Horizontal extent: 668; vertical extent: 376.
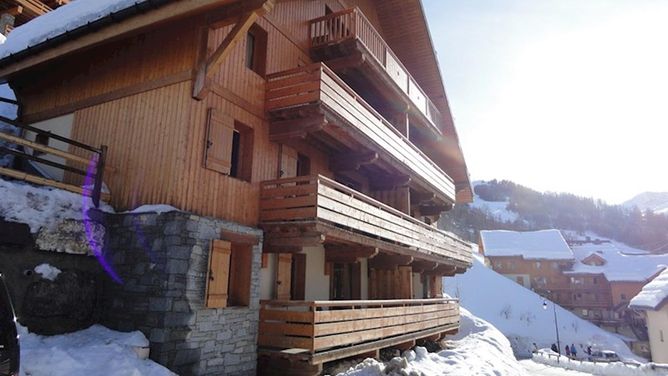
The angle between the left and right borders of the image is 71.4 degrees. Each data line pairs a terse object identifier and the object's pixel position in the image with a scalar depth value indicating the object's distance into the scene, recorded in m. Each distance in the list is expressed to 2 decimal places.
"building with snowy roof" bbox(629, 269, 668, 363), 30.08
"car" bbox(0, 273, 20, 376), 4.60
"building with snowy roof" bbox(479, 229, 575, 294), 63.56
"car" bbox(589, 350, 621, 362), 39.88
